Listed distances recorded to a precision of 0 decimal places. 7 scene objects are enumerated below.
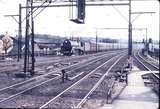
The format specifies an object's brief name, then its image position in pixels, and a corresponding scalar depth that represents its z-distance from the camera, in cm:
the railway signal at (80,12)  2034
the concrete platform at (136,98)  1482
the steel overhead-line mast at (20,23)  4353
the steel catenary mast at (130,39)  3538
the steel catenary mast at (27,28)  2700
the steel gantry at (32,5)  2665
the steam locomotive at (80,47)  7238
